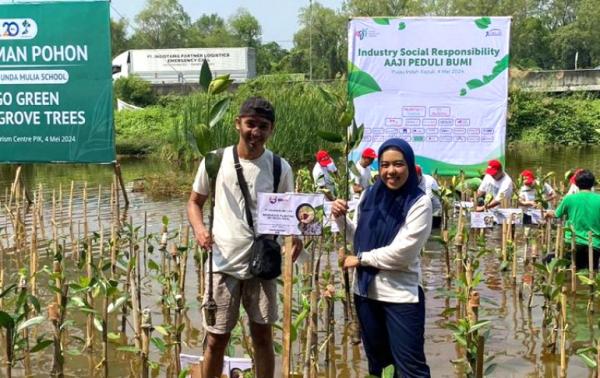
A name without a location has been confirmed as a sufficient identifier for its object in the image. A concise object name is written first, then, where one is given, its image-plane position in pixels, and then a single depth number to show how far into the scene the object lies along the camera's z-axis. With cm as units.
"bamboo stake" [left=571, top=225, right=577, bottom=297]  635
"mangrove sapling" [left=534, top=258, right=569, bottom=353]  473
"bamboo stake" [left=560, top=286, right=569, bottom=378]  425
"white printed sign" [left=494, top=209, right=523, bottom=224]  753
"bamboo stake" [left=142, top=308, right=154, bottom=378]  352
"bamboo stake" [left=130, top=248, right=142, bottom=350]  422
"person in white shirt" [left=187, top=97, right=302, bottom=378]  359
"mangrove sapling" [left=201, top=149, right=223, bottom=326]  336
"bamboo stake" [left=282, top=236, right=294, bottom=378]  317
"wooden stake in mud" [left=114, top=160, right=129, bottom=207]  615
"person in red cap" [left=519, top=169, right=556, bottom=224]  841
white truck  4247
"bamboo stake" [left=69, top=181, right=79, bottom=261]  747
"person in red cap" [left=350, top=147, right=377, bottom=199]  831
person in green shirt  661
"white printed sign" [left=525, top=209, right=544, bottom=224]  806
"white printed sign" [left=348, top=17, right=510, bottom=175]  828
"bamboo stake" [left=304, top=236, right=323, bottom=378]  373
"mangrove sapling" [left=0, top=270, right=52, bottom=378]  310
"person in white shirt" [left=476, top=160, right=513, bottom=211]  867
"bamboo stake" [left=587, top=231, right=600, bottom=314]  596
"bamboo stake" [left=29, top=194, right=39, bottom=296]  506
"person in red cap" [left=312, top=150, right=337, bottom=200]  762
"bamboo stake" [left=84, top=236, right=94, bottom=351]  510
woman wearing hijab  338
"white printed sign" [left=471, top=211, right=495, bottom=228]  705
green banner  626
